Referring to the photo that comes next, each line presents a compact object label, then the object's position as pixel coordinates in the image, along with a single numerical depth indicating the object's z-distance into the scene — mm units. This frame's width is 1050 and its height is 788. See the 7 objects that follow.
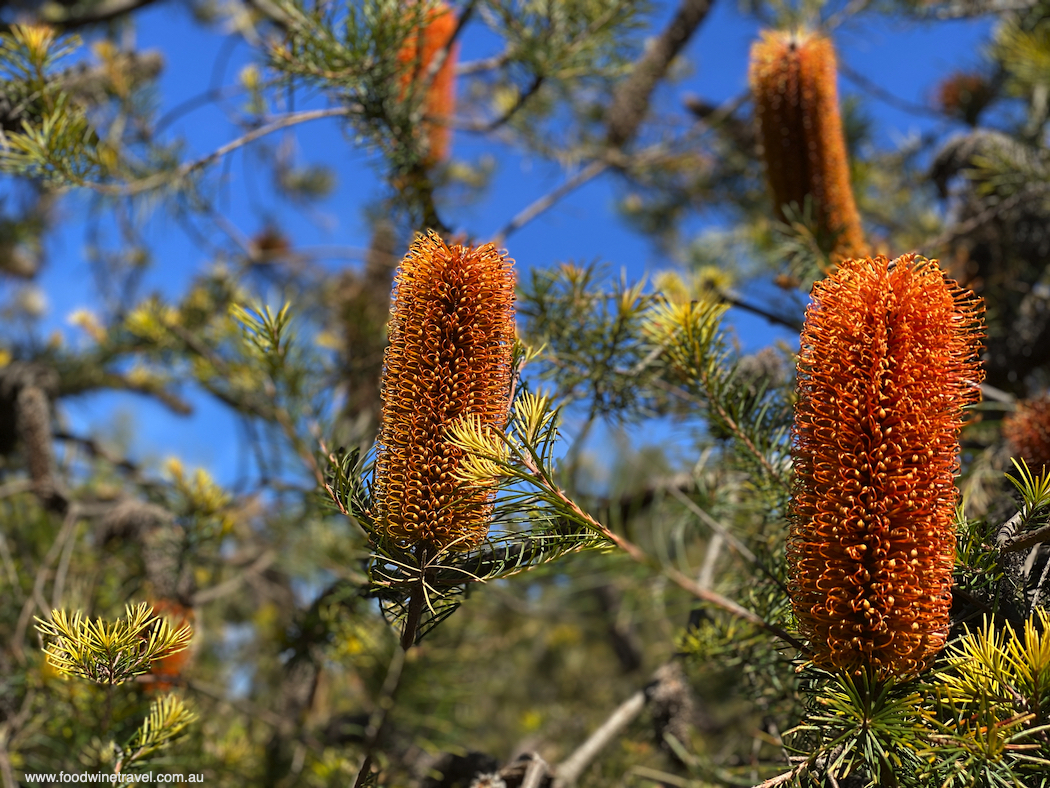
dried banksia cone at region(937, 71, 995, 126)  2287
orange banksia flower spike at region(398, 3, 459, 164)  1409
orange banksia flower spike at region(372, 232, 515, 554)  824
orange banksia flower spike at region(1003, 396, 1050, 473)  1080
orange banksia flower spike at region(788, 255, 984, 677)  737
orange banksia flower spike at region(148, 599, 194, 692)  1367
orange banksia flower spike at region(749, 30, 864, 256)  1393
